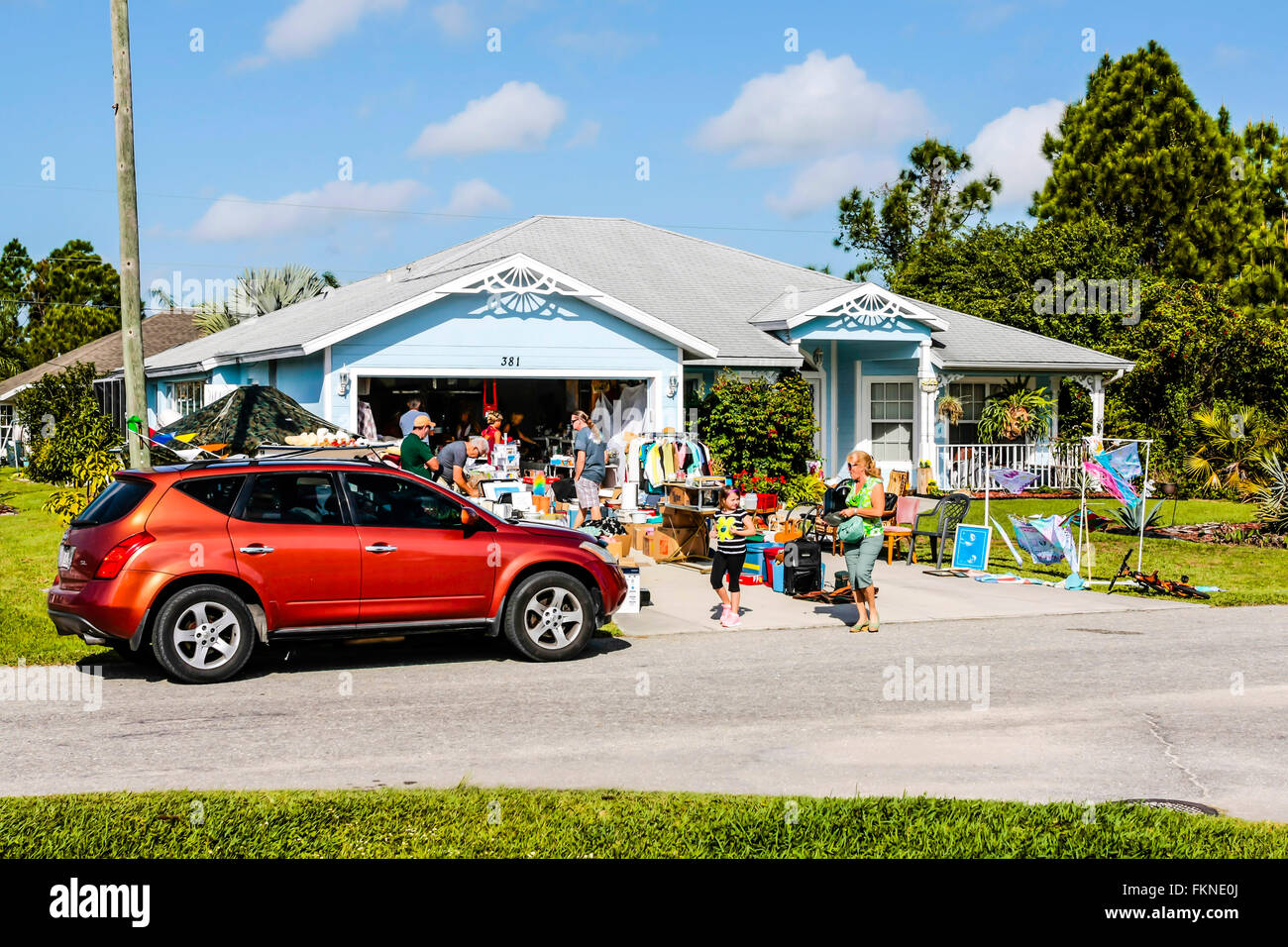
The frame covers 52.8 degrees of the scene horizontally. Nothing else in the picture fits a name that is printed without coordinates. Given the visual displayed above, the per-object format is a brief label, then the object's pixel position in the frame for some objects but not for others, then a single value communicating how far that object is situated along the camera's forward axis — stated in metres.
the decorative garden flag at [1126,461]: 16.30
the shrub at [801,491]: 23.83
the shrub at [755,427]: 23.45
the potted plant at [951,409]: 27.56
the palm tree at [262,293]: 37.47
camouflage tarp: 16.62
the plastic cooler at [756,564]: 16.34
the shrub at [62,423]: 28.08
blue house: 20.62
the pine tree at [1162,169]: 44.28
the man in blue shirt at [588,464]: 18.50
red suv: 10.02
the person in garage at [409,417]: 17.08
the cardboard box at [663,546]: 18.89
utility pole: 13.15
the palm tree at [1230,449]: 26.75
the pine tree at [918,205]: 52.09
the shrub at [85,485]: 16.42
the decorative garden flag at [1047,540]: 16.39
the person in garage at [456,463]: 16.28
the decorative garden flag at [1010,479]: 18.62
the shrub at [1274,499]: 21.61
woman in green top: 12.84
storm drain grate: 6.77
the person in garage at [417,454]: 15.57
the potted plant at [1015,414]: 28.16
